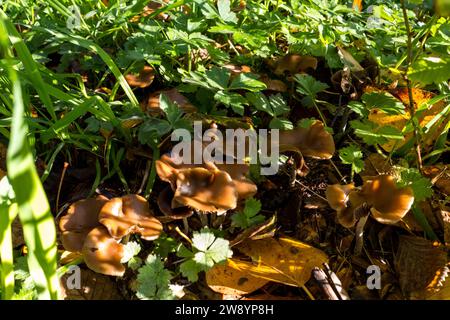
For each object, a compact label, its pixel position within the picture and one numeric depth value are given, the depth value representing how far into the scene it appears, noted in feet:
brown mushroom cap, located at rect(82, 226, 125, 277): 1.85
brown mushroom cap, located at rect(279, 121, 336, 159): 2.02
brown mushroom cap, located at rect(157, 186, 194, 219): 1.92
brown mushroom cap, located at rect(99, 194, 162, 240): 1.87
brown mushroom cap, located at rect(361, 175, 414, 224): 1.86
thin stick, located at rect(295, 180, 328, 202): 2.14
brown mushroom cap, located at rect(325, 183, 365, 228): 1.90
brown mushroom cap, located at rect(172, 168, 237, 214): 1.87
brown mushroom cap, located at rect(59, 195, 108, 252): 1.89
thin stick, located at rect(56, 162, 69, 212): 2.14
